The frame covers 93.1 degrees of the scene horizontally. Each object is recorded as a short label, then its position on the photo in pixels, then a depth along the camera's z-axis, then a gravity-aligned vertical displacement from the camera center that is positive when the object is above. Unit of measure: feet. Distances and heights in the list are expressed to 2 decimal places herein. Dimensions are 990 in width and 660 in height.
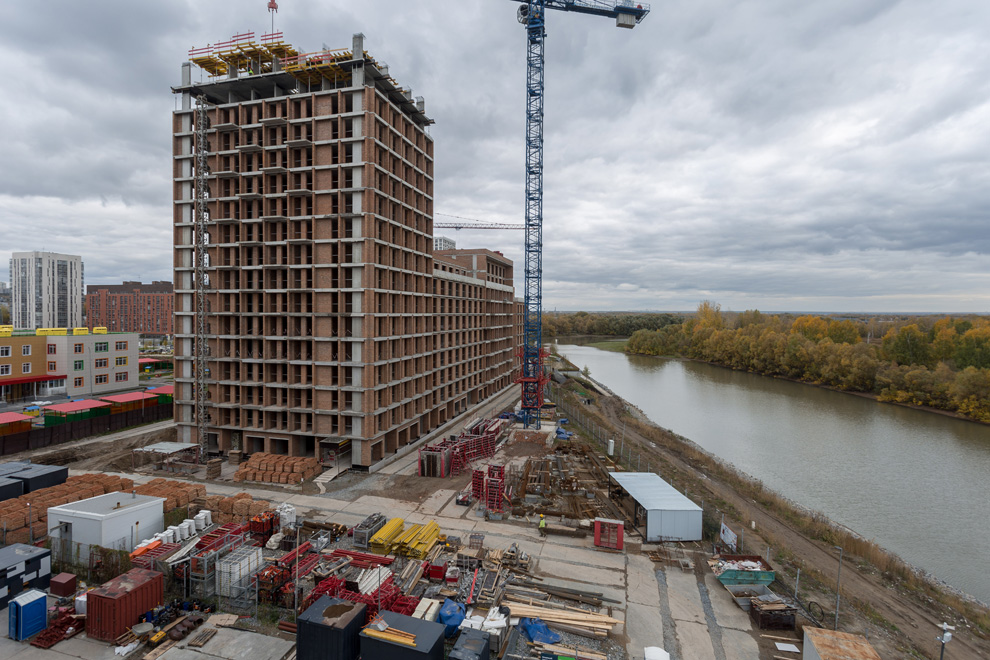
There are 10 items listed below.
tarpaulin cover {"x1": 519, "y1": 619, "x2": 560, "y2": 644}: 51.83 -34.56
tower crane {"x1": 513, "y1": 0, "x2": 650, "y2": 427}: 169.58 +63.28
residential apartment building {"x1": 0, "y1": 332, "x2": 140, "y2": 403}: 168.25 -17.32
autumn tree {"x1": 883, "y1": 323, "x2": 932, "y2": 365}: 274.98 -11.26
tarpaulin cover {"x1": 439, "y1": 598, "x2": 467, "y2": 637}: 53.16 -33.64
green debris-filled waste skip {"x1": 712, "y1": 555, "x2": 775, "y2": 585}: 63.36 -33.71
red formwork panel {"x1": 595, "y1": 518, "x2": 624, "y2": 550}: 74.84 -33.38
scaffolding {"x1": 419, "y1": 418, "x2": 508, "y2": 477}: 110.32 -32.14
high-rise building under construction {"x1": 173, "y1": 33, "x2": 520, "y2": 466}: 110.32 +17.40
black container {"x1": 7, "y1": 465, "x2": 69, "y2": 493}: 86.58 -29.61
